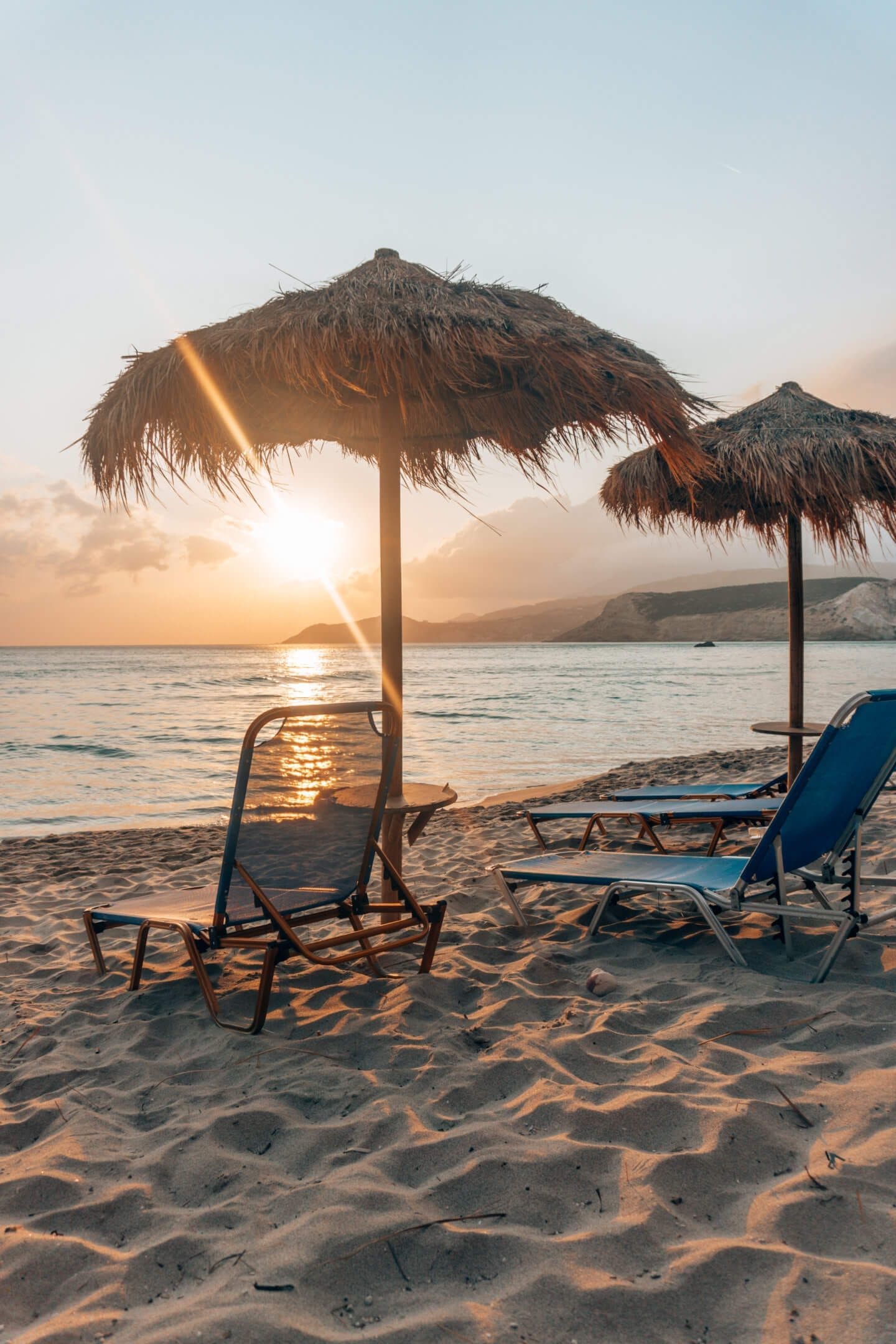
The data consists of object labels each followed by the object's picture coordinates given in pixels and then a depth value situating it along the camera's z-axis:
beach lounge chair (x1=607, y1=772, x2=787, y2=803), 5.45
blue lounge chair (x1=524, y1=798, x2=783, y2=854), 4.59
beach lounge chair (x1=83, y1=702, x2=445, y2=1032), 2.61
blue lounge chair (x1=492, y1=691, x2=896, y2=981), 2.80
